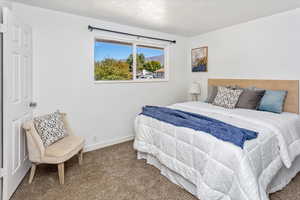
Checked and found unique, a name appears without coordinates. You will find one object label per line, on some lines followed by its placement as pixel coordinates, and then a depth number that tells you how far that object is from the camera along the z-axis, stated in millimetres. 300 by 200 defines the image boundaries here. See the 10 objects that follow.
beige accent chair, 1982
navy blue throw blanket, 1551
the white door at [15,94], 1668
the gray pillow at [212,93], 3285
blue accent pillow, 2500
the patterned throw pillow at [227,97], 2809
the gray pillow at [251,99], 2684
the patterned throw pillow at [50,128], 2115
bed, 1444
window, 3268
